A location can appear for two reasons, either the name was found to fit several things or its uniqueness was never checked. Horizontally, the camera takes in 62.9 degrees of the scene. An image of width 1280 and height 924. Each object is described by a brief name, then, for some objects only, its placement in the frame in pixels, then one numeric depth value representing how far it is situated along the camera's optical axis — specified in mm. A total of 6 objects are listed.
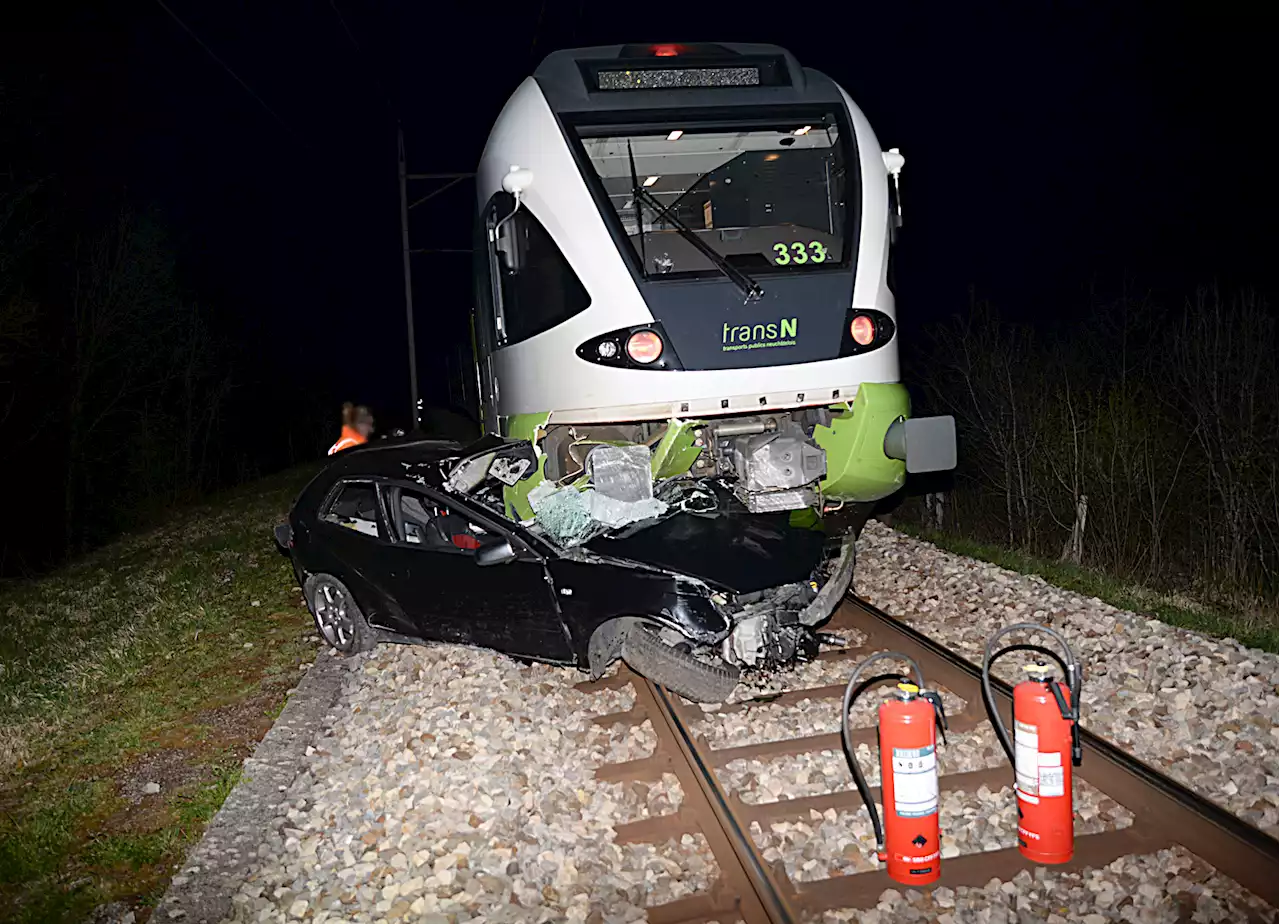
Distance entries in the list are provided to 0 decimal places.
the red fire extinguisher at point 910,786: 4230
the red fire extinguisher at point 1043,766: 4258
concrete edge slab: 4570
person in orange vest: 13445
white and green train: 7344
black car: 6258
